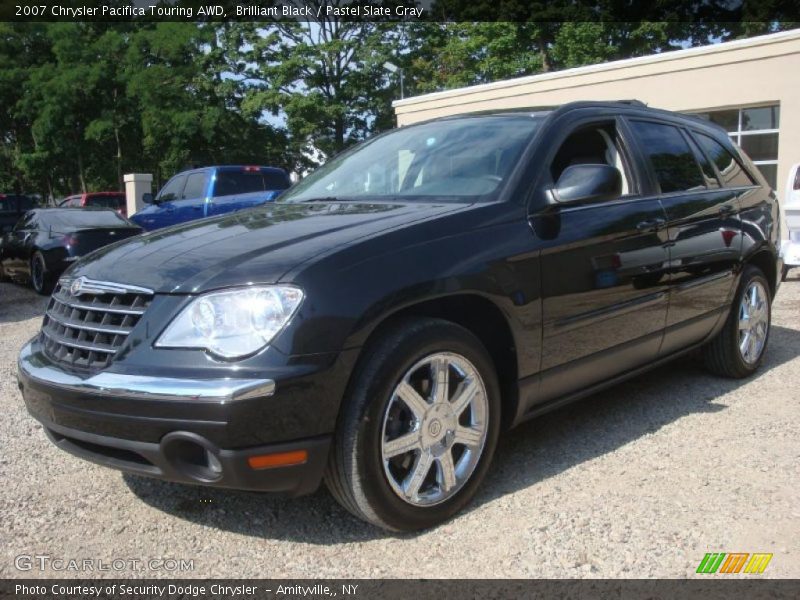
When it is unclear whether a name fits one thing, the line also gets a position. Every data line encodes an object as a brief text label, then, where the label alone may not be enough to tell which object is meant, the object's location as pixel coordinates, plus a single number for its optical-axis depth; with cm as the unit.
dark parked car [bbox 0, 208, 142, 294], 1077
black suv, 244
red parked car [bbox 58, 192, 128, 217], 2157
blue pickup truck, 1130
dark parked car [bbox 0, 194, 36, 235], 2131
